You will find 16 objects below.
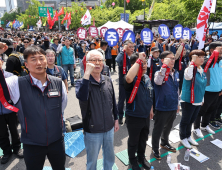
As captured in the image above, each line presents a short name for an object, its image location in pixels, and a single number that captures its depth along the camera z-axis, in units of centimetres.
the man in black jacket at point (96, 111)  212
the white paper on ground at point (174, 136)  371
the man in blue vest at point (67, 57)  665
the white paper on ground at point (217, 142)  352
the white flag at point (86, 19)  1390
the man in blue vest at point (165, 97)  276
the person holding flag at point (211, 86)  364
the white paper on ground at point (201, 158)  308
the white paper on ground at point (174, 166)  286
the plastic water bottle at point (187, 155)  305
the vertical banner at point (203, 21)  421
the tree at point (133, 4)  4238
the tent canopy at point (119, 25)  1670
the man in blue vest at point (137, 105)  233
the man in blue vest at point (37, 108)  177
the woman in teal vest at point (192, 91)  314
